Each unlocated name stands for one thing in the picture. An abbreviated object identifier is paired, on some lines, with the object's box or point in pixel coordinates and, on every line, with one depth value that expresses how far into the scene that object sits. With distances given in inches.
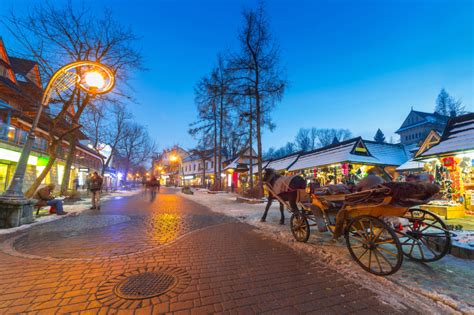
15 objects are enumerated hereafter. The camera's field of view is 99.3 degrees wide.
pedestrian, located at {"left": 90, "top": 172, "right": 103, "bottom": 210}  431.2
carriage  132.2
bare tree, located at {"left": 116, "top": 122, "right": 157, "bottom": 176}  1321.9
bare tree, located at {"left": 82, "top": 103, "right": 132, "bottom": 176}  860.2
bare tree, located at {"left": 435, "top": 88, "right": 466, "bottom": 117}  1656.7
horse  254.1
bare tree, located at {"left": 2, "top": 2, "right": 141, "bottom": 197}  426.3
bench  349.7
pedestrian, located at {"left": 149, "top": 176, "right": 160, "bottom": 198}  794.4
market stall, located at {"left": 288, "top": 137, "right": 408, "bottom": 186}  601.0
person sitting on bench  349.1
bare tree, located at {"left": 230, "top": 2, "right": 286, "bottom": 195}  642.8
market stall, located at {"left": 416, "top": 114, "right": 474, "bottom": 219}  322.3
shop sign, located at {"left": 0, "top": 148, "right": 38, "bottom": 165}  612.4
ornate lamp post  246.1
